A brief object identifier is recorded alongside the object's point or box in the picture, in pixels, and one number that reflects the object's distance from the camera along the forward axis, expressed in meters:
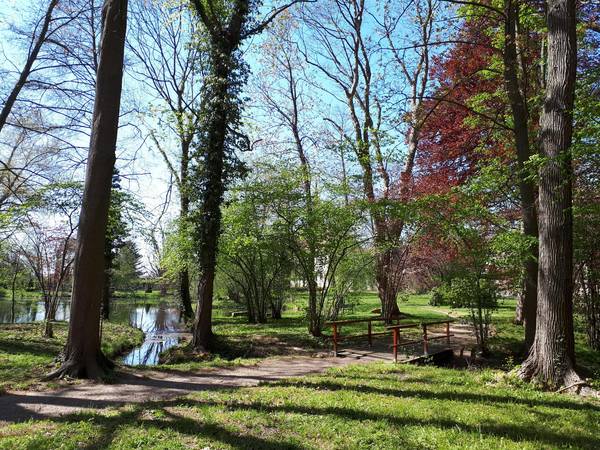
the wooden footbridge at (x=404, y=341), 10.53
